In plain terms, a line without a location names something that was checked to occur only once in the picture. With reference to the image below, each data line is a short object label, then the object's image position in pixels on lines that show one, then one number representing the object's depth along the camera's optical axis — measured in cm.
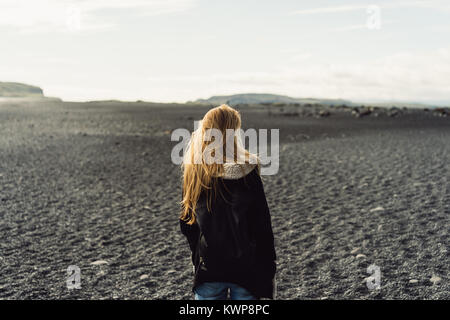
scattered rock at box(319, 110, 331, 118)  2984
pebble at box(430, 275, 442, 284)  614
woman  336
